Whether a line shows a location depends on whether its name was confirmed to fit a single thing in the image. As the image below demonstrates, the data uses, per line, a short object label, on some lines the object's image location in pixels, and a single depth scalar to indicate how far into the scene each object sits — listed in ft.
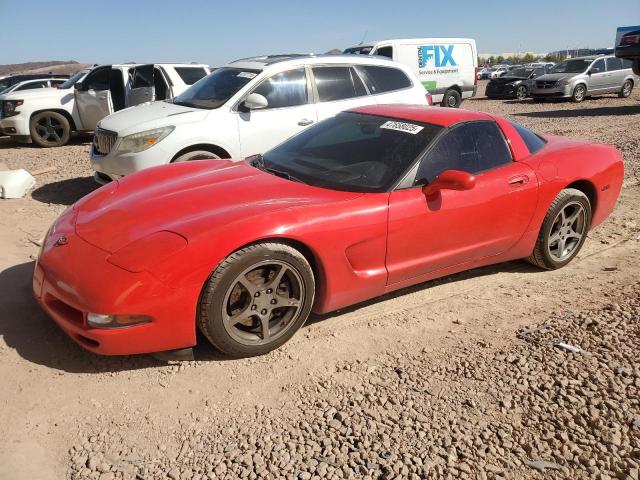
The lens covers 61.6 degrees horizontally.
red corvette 8.84
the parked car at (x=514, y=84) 71.61
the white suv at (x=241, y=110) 19.04
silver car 63.26
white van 49.52
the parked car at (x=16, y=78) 53.78
